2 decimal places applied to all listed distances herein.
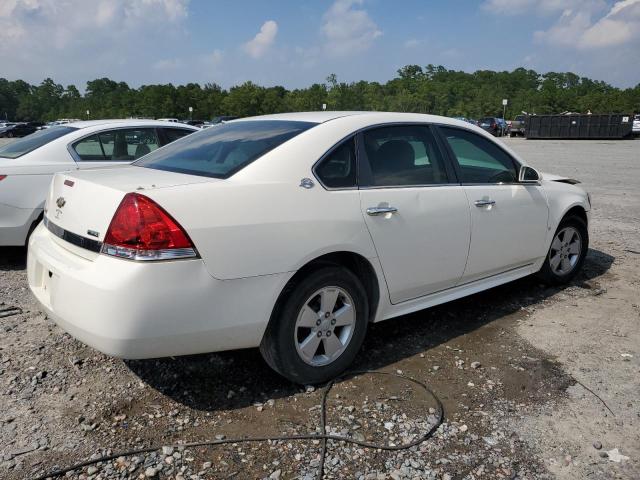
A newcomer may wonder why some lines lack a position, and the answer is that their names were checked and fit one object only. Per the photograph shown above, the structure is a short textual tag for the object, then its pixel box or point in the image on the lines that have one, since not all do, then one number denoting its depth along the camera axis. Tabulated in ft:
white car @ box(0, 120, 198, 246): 17.70
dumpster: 117.80
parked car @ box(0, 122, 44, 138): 154.71
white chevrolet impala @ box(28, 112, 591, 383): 8.72
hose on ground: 8.37
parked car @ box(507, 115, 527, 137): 137.28
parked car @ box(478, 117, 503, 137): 132.77
